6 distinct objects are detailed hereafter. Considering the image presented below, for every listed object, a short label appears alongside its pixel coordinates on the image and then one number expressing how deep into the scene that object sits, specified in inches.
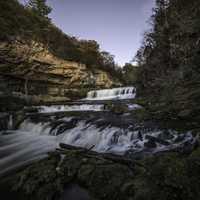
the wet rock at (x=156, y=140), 232.7
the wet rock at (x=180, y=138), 234.2
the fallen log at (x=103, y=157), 155.1
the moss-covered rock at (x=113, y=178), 103.7
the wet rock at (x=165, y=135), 242.8
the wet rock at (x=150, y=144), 230.8
